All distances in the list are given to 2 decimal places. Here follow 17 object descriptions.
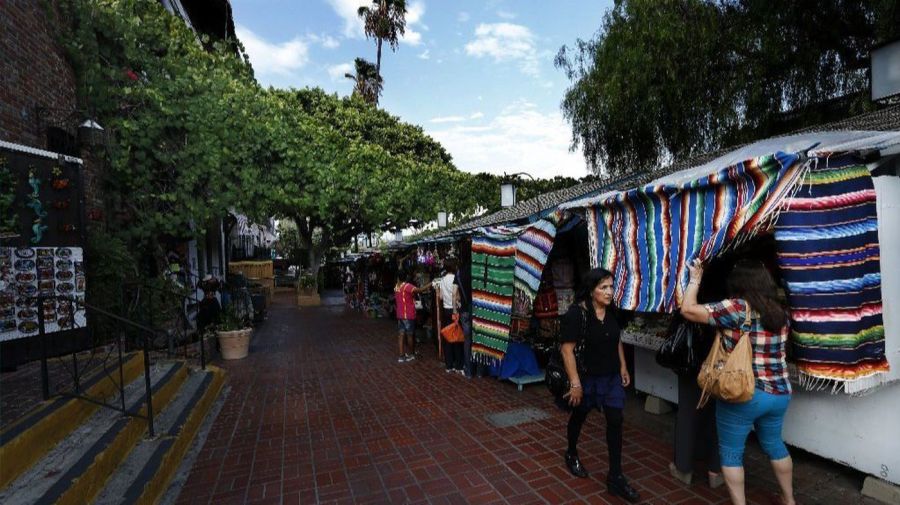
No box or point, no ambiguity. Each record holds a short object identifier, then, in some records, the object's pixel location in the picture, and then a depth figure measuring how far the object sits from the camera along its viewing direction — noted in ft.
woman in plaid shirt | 9.42
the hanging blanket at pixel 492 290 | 20.80
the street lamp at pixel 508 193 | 41.19
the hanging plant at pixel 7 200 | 17.79
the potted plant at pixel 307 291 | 65.09
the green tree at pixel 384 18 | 96.12
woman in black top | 11.50
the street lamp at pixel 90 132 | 23.86
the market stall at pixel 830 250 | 9.93
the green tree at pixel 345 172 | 39.96
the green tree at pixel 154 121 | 27.20
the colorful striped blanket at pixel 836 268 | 9.92
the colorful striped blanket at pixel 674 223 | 10.29
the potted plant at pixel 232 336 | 29.56
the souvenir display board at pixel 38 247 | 18.19
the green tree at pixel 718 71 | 31.17
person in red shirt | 27.40
